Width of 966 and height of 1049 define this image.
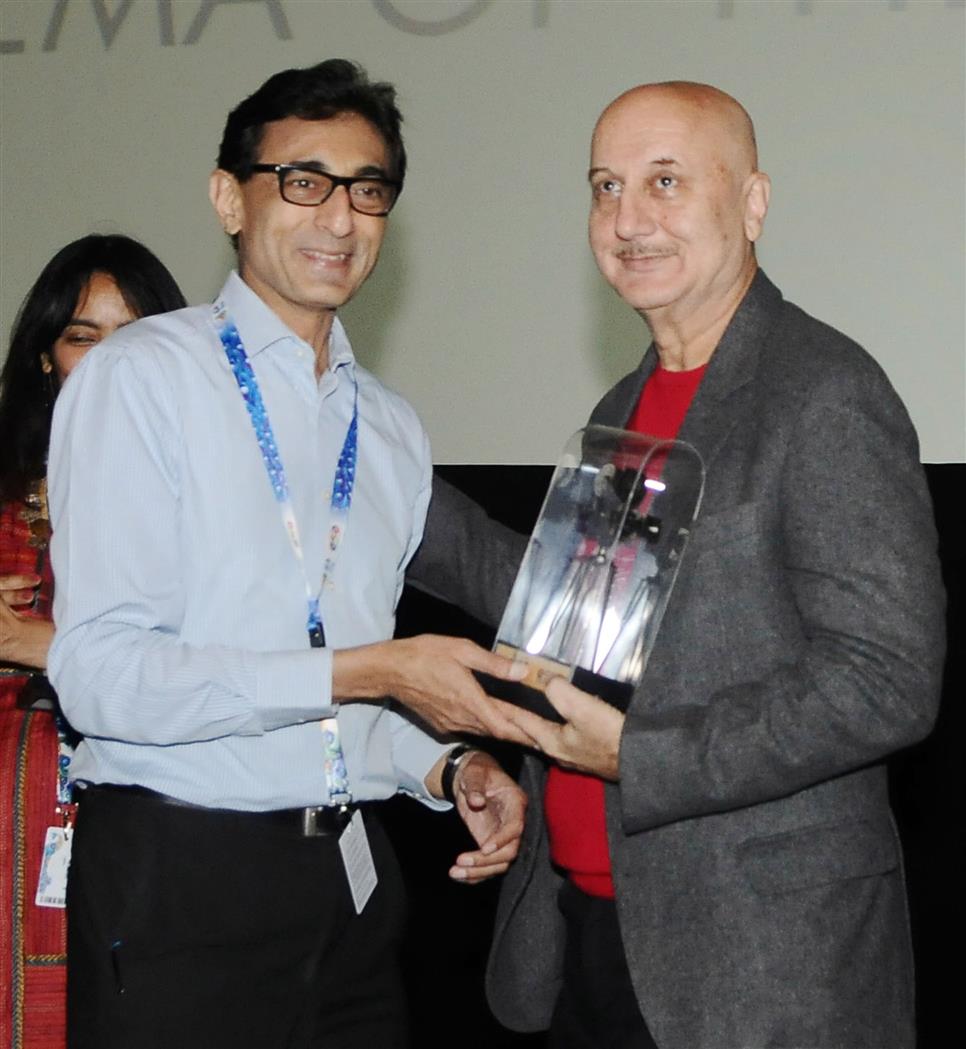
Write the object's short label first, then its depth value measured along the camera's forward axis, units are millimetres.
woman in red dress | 2580
